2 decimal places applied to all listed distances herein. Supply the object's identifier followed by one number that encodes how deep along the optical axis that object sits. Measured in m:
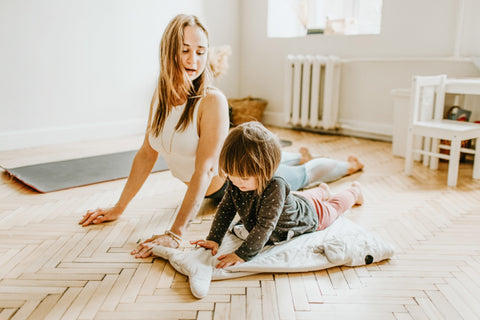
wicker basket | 4.25
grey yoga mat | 2.46
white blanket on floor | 1.42
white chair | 2.47
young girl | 1.34
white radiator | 3.86
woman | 1.59
